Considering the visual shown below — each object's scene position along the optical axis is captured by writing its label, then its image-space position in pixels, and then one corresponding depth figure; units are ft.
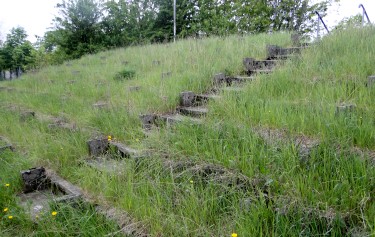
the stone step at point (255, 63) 19.05
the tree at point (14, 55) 87.15
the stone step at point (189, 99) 15.88
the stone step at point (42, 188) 9.50
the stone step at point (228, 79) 17.18
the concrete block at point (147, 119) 14.11
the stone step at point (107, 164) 10.10
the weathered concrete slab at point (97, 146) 11.99
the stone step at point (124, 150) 10.97
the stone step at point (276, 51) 20.23
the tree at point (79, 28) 54.80
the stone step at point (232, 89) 14.85
